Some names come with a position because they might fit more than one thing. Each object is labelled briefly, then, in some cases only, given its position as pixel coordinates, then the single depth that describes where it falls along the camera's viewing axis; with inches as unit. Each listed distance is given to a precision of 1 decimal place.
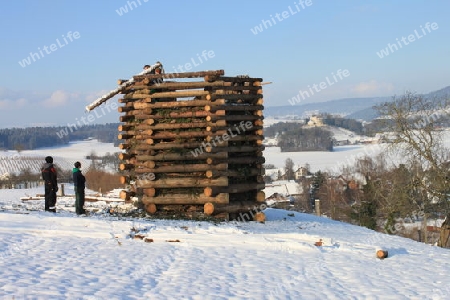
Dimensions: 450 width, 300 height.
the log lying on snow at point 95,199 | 936.8
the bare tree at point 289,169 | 4475.9
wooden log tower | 653.9
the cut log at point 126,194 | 749.9
